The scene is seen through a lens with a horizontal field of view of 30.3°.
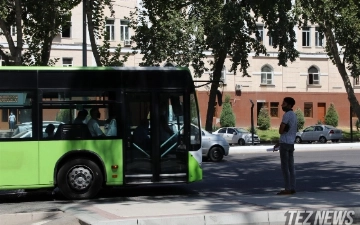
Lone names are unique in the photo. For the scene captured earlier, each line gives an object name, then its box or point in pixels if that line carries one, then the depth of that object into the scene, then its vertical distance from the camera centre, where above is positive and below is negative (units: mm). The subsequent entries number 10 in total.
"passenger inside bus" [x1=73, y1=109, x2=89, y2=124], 14094 -17
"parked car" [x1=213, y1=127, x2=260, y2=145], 45250 -1519
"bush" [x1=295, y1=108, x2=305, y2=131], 56250 -484
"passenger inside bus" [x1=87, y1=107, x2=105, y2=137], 14148 -169
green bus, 13773 -277
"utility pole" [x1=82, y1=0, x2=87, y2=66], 24877 +2896
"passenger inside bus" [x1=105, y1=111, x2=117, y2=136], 14258 -226
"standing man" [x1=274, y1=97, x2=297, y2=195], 13523 -542
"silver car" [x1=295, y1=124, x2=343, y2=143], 49125 -1620
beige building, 56750 +2471
